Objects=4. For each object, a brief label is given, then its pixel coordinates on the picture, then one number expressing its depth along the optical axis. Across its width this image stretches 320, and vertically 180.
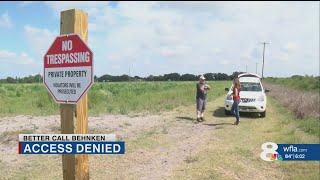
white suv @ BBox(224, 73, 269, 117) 15.30
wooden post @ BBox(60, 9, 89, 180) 3.92
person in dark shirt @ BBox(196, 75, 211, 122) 13.83
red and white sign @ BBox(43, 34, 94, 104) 3.79
